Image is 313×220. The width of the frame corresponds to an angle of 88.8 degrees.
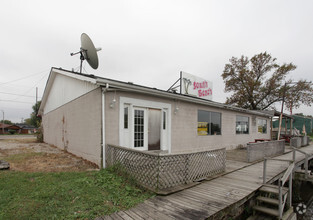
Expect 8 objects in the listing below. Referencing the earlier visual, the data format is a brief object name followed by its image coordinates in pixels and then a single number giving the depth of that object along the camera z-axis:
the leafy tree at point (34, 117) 47.39
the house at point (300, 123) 25.22
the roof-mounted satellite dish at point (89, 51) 7.09
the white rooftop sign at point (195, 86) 11.53
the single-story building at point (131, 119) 5.66
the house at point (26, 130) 43.85
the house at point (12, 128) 43.88
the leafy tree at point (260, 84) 22.22
